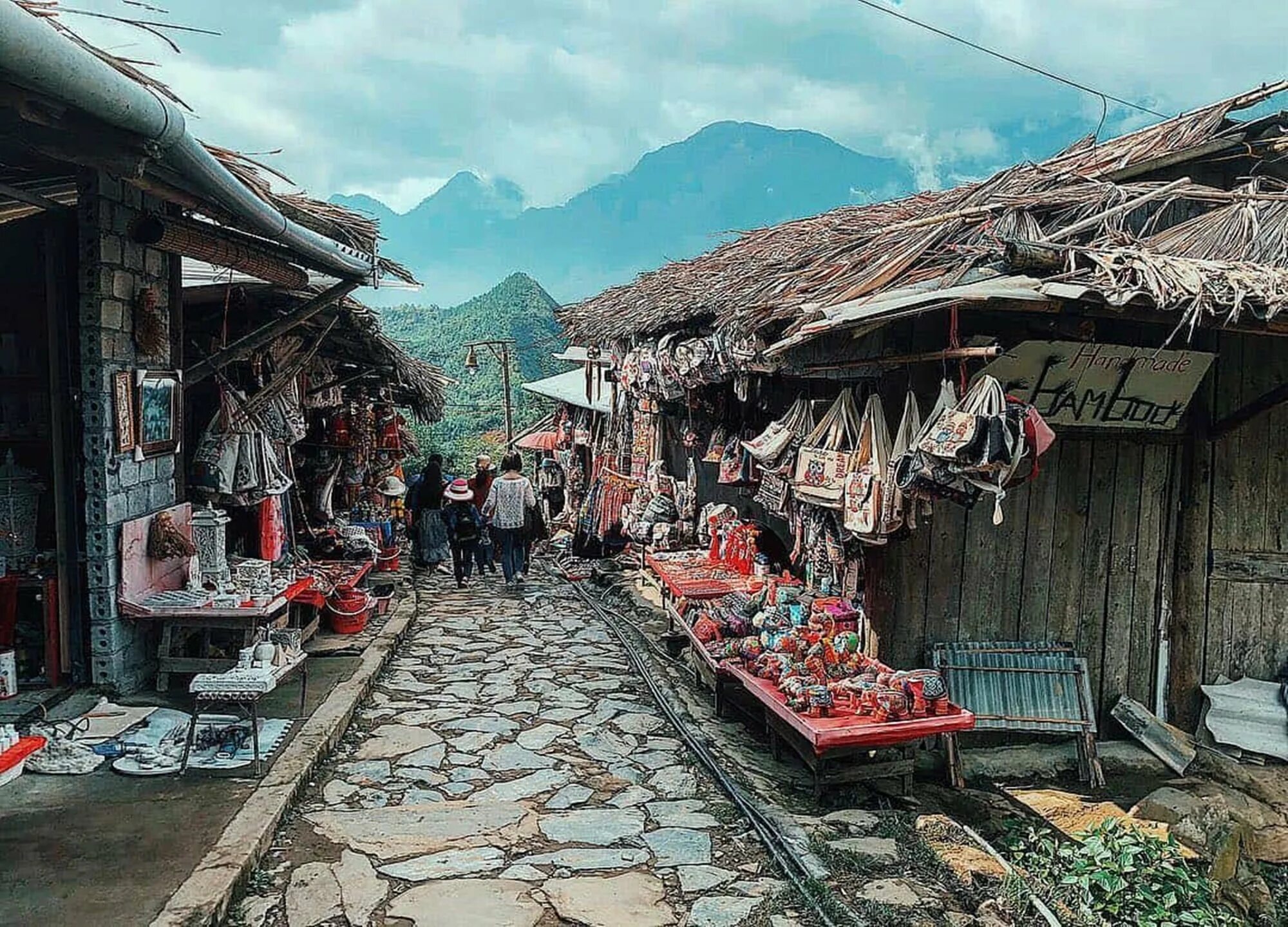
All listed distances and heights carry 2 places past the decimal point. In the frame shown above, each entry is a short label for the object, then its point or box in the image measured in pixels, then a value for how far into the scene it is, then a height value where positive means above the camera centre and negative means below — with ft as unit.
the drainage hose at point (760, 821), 16.35 -8.17
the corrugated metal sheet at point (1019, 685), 23.81 -6.62
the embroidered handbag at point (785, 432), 26.89 -0.48
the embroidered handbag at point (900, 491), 21.11 -1.63
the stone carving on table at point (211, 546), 26.66 -3.77
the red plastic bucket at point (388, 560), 47.67 -7.39
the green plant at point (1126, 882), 16.63 -8.26
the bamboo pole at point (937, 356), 18.44 +1.24
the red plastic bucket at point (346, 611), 34.55 -7.16
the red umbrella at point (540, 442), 77.36 -2.36
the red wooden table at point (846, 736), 19.58 -6.58
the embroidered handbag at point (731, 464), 31.99 -1.64
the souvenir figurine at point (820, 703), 20.57 -6.08
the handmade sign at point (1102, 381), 21.48 +0.84
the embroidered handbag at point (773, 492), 28.25 -2.32
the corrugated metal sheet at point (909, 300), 17.25 +2.10
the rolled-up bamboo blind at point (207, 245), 24.09 +4.21
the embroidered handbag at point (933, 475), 18.88 -1.15
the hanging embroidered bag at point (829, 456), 23.47 -1.02
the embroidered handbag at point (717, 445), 34.50 -1.13
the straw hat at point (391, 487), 54.34 -4.27
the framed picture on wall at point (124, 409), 23.21 -0.03
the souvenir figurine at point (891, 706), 20.07 -5.99
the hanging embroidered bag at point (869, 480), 21.62 -1.46
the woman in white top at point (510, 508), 46.96 -4.65
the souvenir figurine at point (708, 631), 27.73 -6.23
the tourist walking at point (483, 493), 51.26 -4.43
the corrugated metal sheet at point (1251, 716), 24.71 -7.69
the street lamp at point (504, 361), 83.05 +4.52
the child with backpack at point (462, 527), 48.67 -5.81
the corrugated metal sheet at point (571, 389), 57.98 +1.58
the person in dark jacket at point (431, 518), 50.57 -5.75
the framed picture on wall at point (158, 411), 24.34 -0.08
